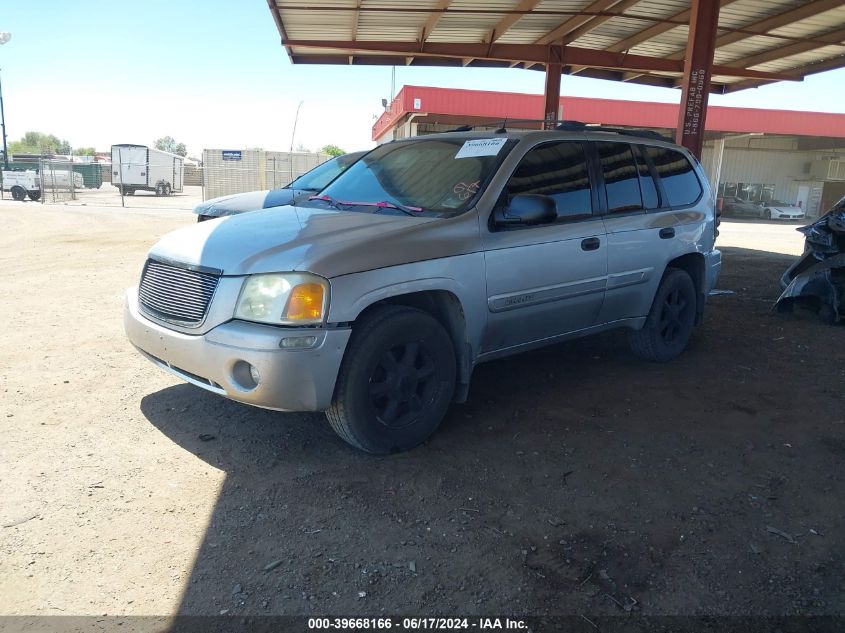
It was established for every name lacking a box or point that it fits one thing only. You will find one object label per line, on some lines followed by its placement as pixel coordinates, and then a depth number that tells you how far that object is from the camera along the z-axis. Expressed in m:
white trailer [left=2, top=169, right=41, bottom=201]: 27.09
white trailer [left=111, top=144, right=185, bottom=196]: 34.59
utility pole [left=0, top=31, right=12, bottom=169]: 29.47
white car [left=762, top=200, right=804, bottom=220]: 35.72
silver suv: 3.29
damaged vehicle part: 7.00
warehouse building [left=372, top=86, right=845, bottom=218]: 26.88
